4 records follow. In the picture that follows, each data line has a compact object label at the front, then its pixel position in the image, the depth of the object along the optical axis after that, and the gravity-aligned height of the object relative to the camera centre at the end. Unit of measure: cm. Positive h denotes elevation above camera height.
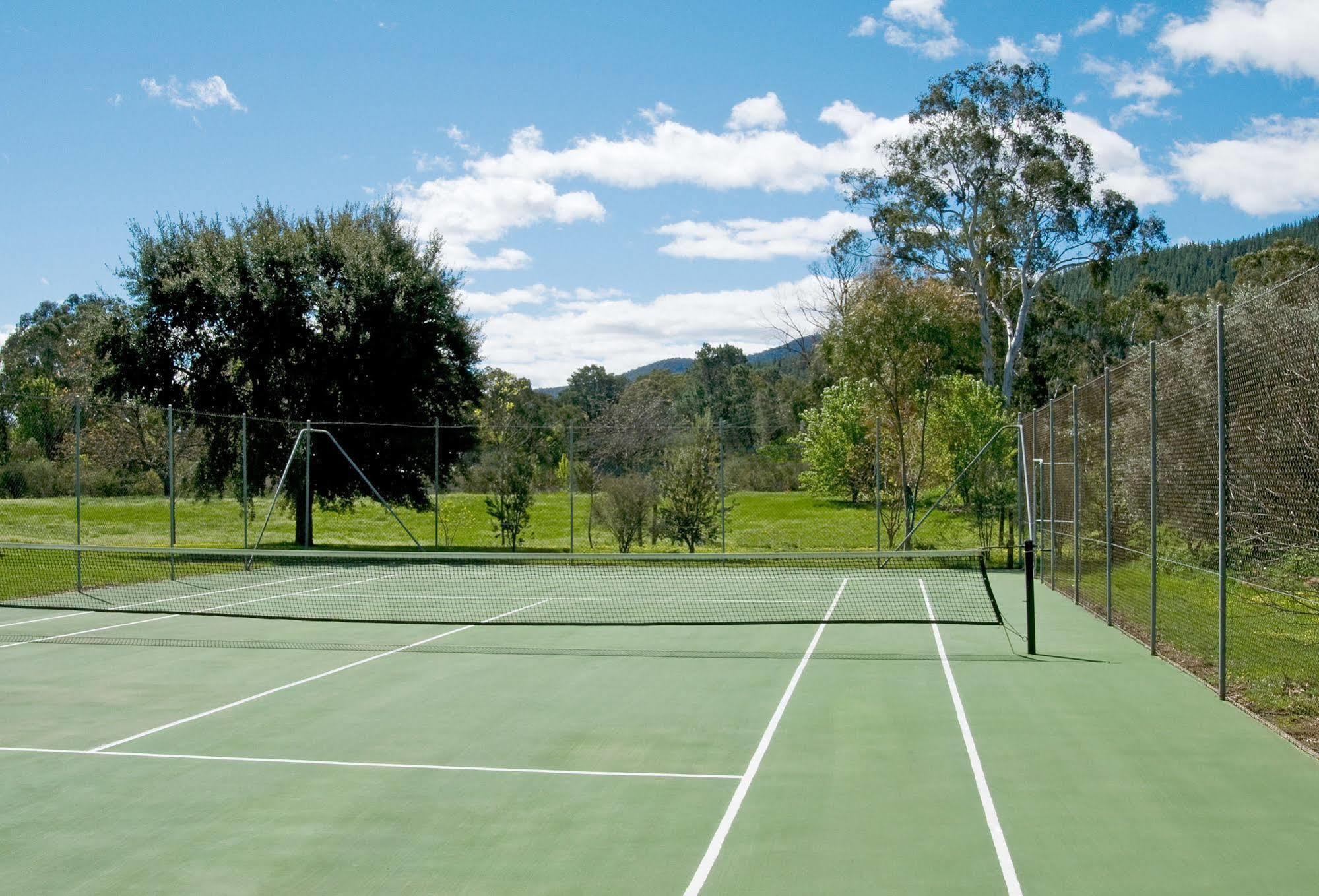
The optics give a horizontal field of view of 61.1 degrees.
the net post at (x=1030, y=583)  1045 -106
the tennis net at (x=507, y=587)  1465 -177
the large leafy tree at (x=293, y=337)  2520 +328
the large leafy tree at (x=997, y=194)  3625 +914
